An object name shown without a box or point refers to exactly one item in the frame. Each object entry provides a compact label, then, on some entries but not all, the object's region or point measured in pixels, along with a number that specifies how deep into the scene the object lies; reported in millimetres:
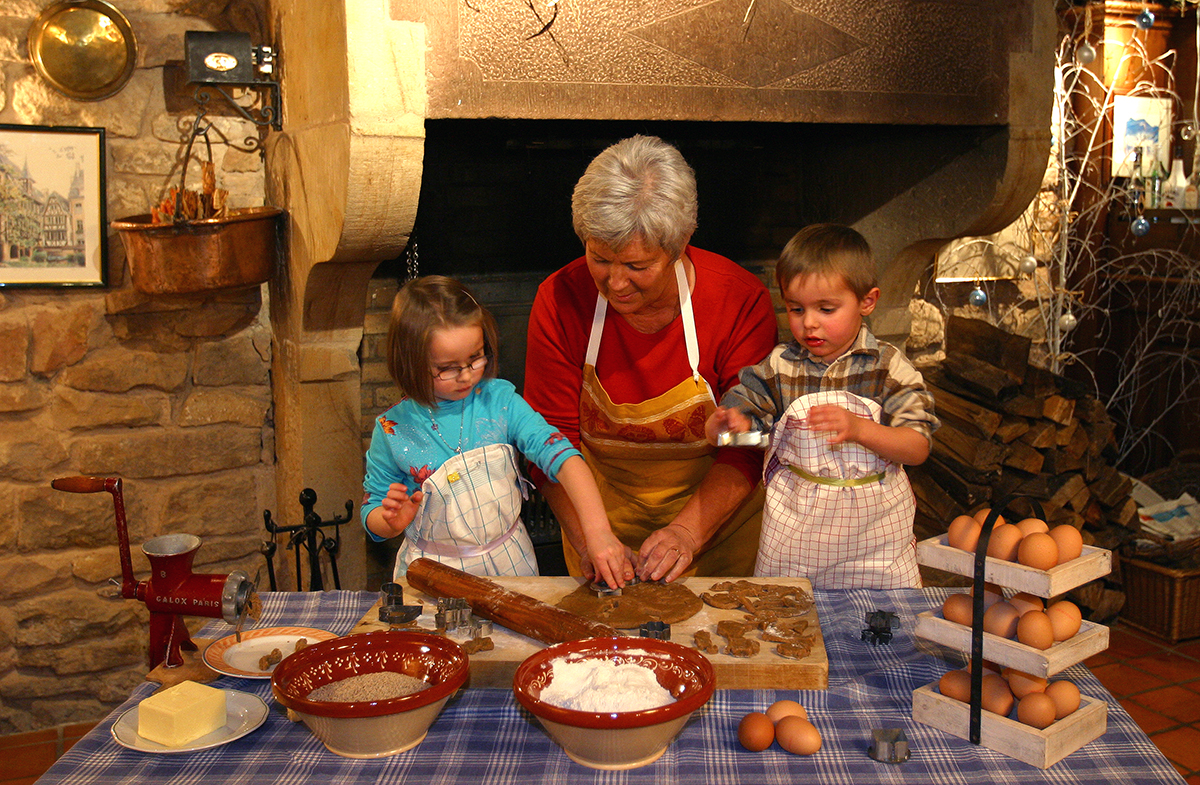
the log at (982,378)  3479
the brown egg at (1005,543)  1320
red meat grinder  1492
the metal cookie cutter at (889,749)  1257
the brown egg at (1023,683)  1311
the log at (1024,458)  3521
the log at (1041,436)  3525
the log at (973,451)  3451
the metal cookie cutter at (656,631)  1508
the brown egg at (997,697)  1306
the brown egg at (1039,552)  1265
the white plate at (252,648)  1523
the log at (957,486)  3465
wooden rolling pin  1509
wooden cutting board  1441
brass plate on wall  2572
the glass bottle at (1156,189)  4203
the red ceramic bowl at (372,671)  1260
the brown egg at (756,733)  1285
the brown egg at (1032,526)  1330
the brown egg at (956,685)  1334
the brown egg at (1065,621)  1306
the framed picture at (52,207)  2633
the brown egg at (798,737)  1271
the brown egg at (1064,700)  1287
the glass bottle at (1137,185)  4148
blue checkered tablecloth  1235
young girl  1901
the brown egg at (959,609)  1365
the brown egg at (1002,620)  1327
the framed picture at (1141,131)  4211
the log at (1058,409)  3508
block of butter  1301
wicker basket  3586
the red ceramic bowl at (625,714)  1212
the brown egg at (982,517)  1350
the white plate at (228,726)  1299
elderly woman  2104
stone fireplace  2219
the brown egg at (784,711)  1326
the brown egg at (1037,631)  1278
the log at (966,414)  3480
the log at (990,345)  3533
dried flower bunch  2494
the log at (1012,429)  3502
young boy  1939
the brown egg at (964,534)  1345
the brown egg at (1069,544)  1297
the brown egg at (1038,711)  1258
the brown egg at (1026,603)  1335
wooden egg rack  1256
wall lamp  2623
